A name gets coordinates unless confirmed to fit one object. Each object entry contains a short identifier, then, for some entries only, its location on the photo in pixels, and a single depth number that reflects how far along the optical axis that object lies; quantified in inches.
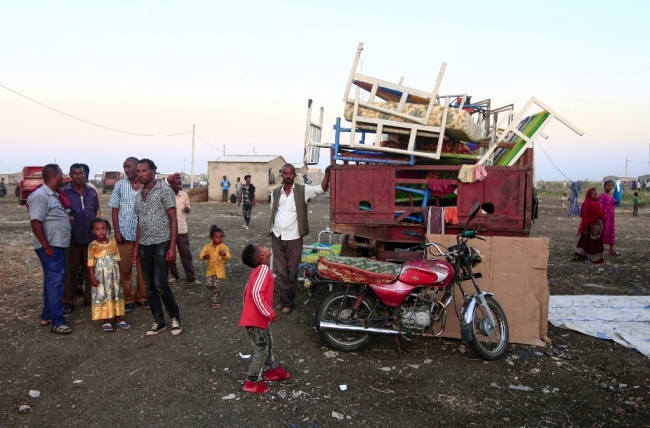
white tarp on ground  213.0
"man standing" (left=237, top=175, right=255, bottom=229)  627.2
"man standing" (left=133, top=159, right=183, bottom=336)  209.9
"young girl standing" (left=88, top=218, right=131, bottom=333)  221.9
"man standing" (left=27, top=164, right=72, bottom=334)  213.3
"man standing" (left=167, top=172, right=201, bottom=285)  295.0
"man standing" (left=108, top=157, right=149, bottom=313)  243.0
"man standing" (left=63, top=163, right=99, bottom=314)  242.5
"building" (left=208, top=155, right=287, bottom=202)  1289.4
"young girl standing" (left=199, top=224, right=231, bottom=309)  257.1
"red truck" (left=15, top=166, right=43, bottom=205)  712.4
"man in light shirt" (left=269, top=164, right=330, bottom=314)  247.9
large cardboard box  209.9
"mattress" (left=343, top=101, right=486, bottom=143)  230.5
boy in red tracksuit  162.7
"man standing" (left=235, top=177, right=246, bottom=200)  1172.5
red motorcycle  189.9
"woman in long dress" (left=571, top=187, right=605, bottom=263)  391.9
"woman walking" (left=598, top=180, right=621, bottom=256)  422.0
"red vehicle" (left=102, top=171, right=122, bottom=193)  1750.7
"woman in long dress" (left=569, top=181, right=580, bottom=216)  973.2
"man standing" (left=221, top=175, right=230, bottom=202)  1246.3
